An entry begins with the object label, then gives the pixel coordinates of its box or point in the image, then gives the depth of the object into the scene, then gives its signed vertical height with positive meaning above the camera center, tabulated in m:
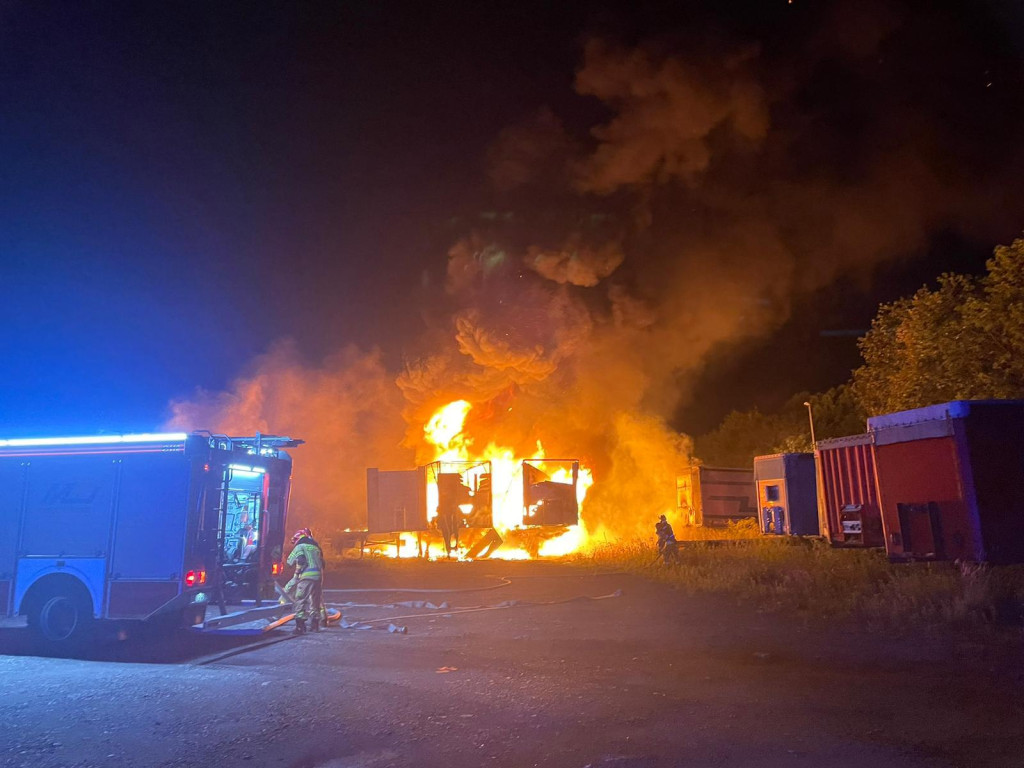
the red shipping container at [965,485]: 11.12 +0.72
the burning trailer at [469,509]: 22.02 +0.91
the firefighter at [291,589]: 9.94 -0.67
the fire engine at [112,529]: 8.82 +0.18
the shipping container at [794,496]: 20.21 +1.03
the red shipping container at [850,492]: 14.04 +0.81
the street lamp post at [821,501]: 15.52 +0.67
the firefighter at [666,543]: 16.89 -0.19
